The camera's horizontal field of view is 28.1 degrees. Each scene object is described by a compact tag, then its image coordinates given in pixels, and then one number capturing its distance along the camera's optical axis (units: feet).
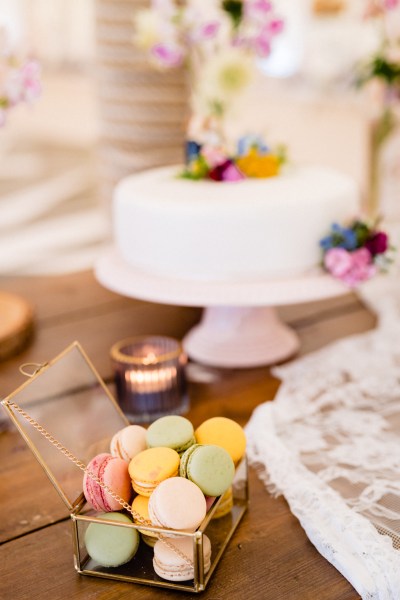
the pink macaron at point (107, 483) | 2.81
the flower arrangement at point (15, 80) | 4.67
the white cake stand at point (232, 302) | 4.34
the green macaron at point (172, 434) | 2.90
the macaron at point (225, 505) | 3.10
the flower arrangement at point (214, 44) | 5.29
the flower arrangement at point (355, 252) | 4.53
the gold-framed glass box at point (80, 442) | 2.76
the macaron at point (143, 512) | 2.75
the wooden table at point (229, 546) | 2.78
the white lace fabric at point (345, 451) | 2.88
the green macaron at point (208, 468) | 2.76
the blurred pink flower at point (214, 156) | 4.84
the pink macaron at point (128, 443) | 2.94
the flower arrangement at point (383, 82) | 6.82
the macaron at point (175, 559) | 2.73
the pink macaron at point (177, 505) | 2.61
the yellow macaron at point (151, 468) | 2.76
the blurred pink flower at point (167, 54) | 5.45
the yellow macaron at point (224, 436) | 3.04
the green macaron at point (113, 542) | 2.81
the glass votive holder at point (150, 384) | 4.00
